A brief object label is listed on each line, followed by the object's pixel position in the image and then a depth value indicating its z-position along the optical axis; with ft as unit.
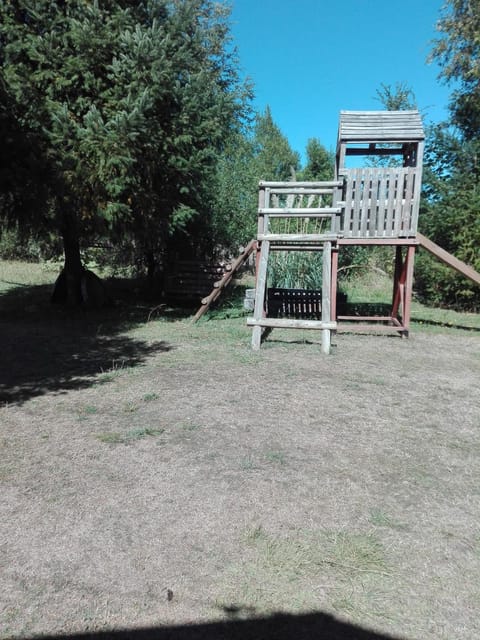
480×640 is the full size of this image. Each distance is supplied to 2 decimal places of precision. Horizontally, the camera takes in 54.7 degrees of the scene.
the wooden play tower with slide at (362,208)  25.34
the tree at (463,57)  45.62
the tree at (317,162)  91.44
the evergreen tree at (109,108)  25.76
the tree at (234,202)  44.88
